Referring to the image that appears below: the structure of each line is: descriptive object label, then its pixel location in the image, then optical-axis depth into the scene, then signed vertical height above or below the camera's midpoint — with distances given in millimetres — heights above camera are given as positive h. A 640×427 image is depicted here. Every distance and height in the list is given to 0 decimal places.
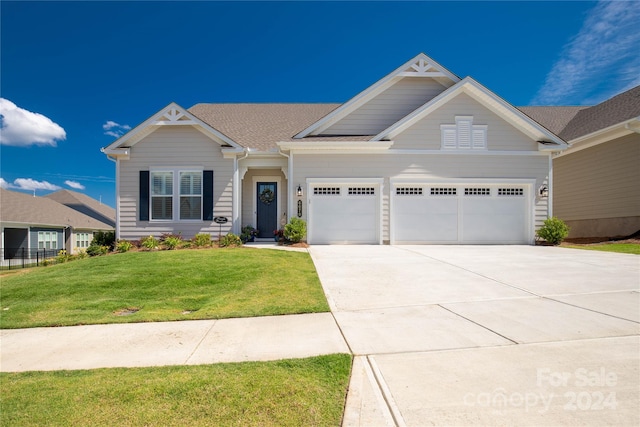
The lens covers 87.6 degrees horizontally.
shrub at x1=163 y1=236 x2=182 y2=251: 11396 -979
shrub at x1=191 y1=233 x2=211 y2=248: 11602 -898
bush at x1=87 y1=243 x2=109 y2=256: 11445 -1267
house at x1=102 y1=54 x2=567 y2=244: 12508 +1419
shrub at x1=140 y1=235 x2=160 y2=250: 11473 -997
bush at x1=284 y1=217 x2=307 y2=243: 11852 -548
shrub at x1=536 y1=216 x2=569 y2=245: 12164 -569
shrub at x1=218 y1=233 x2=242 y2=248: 11643 -931
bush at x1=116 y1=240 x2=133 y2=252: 11414 -1101
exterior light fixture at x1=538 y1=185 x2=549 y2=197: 12714 +930
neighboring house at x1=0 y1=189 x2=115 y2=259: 21531 -765
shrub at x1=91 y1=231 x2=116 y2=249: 11994 -933
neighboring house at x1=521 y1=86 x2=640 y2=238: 13148 +1954
